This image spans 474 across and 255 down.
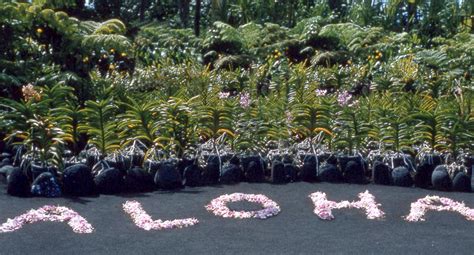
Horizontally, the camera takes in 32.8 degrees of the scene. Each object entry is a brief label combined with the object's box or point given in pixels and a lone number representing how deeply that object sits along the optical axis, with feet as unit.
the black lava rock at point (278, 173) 24.22
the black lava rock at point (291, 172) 24.35
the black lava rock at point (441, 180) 23.75
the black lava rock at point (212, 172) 24.03
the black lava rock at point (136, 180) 23.13
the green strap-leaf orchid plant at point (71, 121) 23.97
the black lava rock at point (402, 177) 24.17
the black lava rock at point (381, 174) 24.34
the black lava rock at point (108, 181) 22.70
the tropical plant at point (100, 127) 23.85
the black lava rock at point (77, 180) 22.29
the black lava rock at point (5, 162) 24.28
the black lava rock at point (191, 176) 23.73
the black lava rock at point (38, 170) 22.48
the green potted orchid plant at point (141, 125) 24.23
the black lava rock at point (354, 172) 24.41
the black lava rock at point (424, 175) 24.29
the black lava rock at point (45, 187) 22.06
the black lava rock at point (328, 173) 24.35
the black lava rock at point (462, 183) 23.77
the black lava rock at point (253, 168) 24.22
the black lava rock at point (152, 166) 23.50
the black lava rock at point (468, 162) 24.52
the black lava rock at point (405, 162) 24.71
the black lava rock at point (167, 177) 23.31
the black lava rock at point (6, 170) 22.92
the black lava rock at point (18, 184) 21.98
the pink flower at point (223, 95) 30.91
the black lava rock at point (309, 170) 24.44
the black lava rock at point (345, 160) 24.65
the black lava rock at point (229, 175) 23.94
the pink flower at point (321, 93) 31.58
